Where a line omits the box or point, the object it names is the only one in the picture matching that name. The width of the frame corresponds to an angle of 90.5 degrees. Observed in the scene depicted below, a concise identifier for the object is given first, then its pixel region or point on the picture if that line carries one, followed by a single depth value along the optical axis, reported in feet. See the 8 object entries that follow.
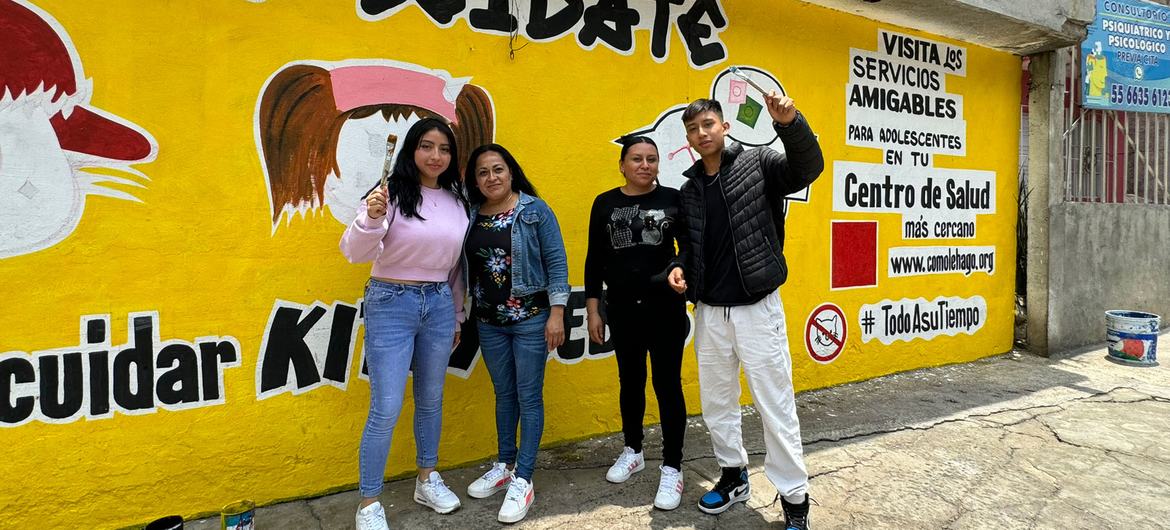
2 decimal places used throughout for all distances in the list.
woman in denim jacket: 8.55
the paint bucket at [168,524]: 7.13
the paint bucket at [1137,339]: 17.01
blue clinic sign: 19.17
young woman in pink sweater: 7.93
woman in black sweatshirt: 8.64
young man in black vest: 7.81
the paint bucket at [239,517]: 7.48
